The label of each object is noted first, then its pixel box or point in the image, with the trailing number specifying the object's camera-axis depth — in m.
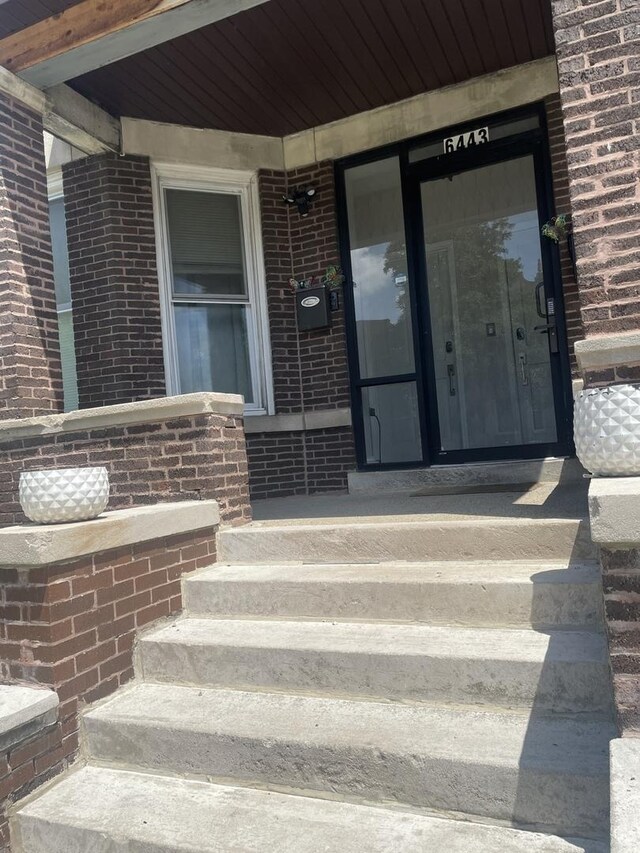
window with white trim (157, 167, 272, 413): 6.17
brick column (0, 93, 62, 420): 4.63
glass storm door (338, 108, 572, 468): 5.89
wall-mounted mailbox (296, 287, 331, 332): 6.15
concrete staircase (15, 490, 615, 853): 2.17
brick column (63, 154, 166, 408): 5.79
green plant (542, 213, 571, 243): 5.25
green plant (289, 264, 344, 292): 6.10
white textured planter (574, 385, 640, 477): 2.41
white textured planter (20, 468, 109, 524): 3.09
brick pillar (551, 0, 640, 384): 3.03
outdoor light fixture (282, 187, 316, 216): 6.22
